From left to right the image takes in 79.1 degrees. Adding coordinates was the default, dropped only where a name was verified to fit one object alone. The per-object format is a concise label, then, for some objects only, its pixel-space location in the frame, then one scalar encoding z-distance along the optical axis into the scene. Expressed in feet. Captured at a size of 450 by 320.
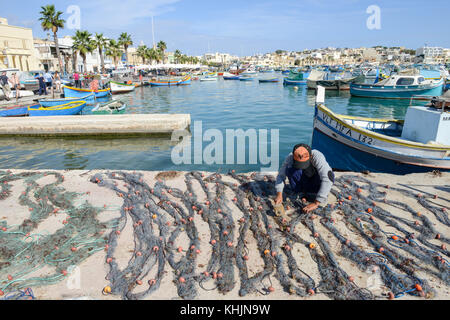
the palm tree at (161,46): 277.23
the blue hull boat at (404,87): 96.99
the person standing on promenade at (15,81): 78.72
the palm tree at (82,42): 166.34
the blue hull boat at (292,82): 166.00
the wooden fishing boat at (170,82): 171.74
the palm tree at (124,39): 222.07
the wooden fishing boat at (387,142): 25.94
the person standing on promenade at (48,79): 102.86
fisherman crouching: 16.05
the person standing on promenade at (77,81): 94.53
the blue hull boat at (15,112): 64.64
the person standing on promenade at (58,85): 99.19
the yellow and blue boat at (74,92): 84.17
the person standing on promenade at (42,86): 87.32
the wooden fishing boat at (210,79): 207.82
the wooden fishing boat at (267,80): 194.90
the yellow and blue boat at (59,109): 61.93
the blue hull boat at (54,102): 66.33
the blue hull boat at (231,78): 231.30
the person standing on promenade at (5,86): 78.07
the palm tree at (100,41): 188.81
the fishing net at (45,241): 12.99
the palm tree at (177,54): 354.64
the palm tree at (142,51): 260.21
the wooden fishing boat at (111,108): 65.67
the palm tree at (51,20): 130.06
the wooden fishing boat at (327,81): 132.76
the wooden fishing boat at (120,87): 130.09
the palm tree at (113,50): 210.38
